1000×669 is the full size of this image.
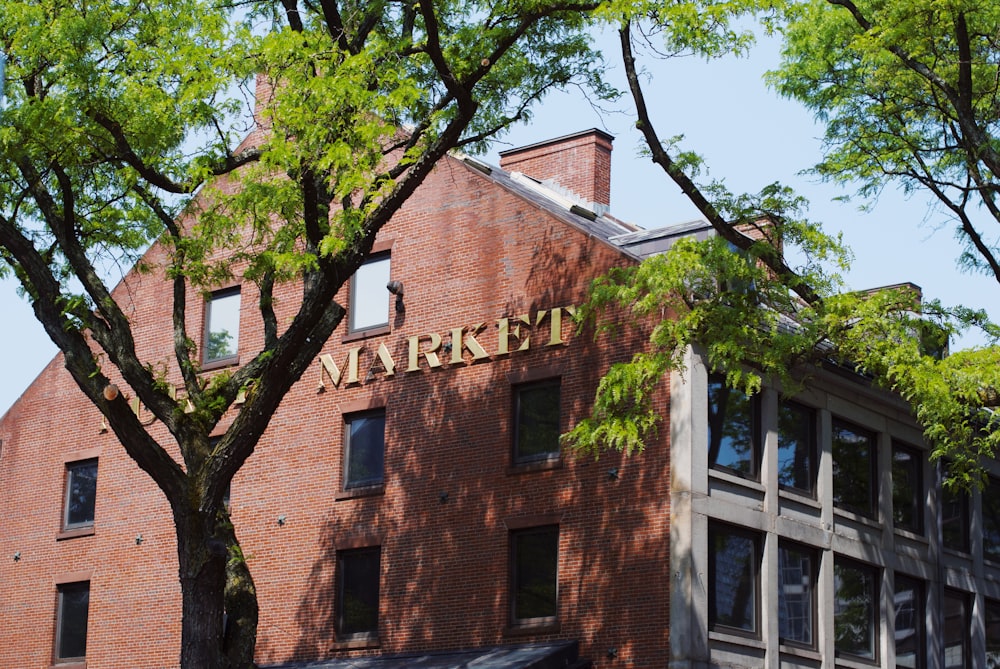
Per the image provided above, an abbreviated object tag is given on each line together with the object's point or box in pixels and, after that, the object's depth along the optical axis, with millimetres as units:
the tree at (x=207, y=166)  17812
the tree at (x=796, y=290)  19234
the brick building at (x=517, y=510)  23141
